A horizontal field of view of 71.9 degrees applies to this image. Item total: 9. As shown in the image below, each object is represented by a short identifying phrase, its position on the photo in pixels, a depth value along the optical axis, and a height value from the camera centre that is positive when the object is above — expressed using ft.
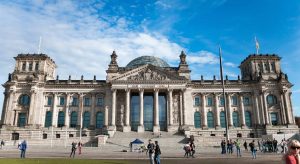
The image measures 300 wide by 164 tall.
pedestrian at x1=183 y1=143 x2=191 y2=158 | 76.15 -11.29
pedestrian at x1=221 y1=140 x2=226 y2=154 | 90.64 -12.73
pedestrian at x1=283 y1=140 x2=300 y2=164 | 16.73 -2.96
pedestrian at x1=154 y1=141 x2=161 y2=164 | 51.67 -8.86
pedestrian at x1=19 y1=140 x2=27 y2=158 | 71.26 -9.87
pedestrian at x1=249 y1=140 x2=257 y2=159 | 71.78 -11.39
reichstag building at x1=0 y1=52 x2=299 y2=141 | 175.92 +13.74
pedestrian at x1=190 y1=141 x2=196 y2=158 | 75.99 -11.05
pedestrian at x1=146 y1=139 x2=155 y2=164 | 52.21 -8.99
